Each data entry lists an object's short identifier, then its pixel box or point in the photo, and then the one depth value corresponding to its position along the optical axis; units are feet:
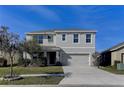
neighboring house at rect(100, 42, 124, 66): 37.77
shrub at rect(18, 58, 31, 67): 40.50
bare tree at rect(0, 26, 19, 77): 20.95
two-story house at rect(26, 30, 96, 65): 42.41
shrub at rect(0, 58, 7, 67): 41.24
